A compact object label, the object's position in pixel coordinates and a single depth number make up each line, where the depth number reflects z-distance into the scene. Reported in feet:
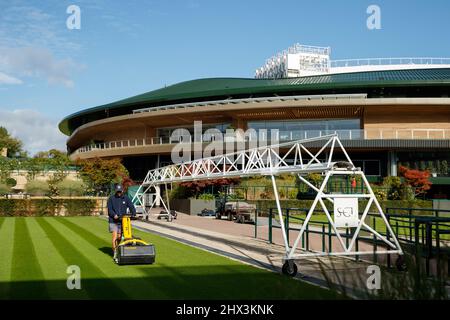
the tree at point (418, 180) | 139.64
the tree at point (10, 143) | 314.55
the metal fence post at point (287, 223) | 52.02
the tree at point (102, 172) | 151.94
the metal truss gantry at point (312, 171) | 38.40
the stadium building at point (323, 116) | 151.43
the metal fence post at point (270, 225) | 58.49
